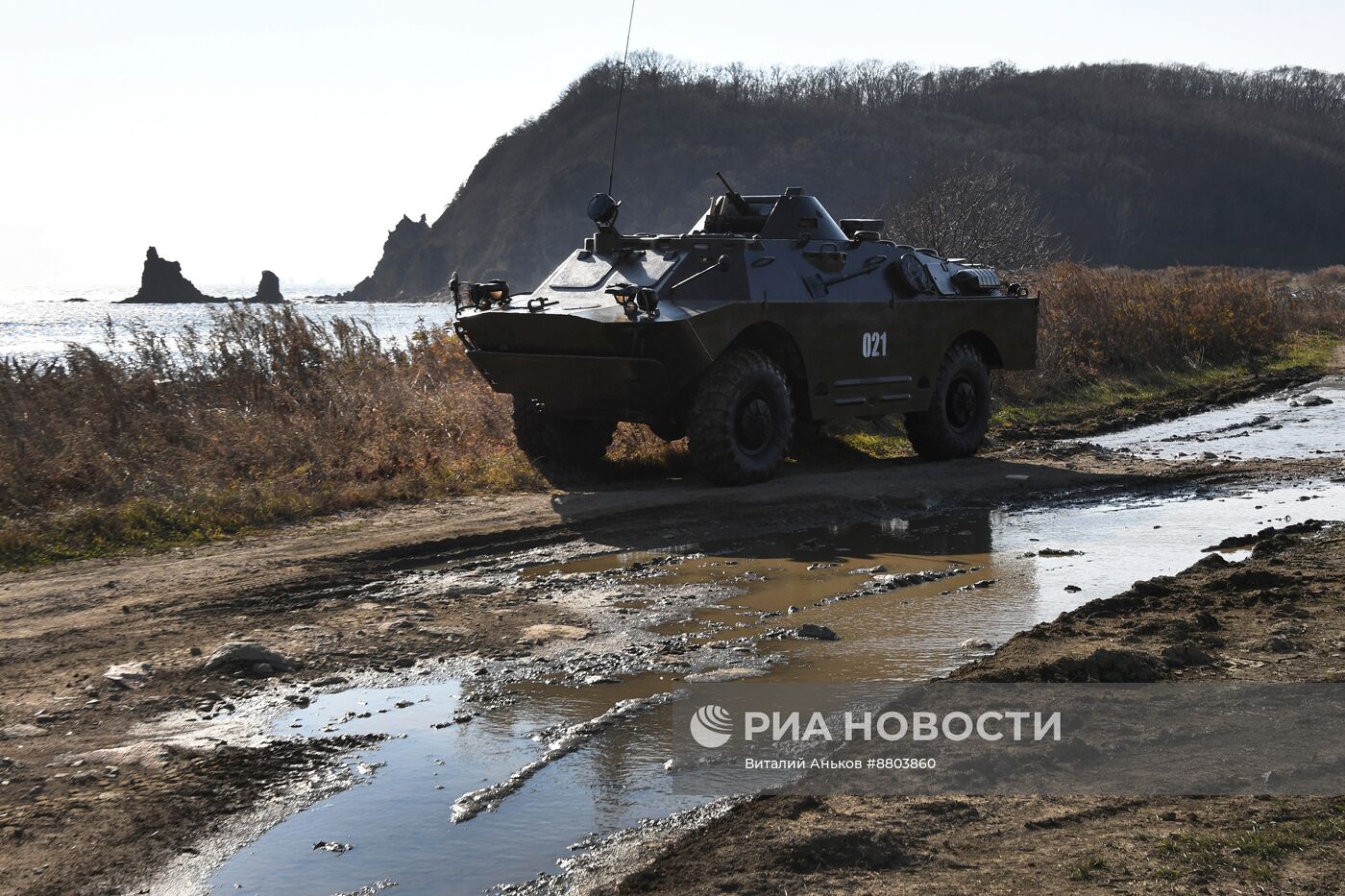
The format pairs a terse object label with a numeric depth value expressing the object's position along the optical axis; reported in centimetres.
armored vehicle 1004
